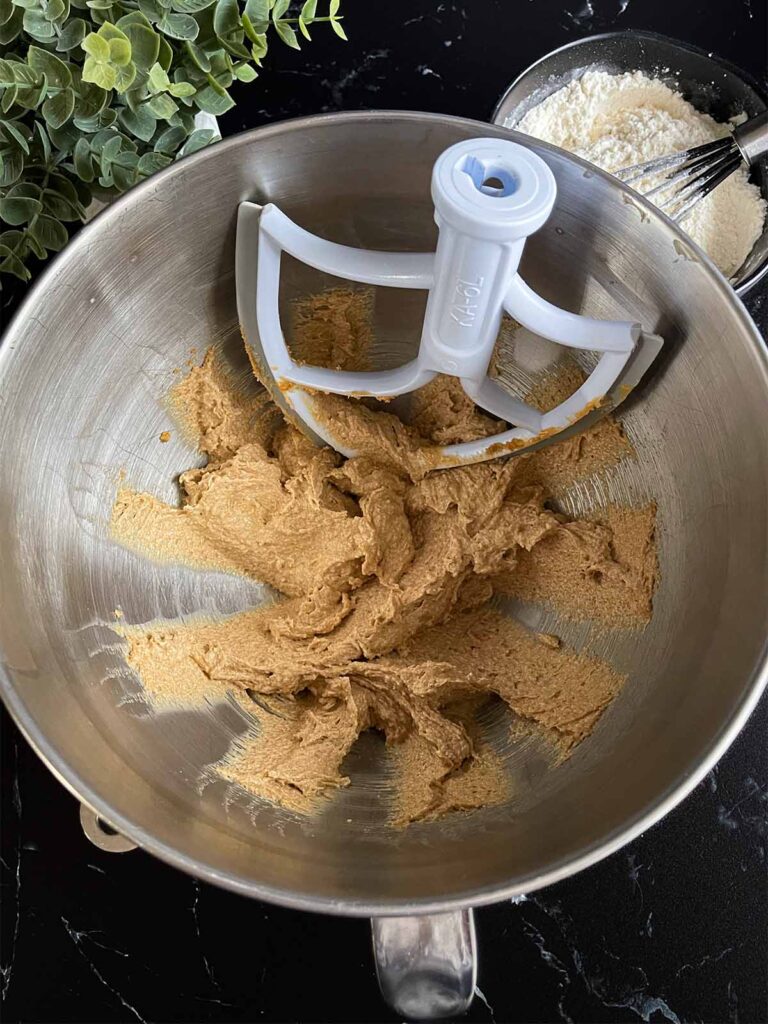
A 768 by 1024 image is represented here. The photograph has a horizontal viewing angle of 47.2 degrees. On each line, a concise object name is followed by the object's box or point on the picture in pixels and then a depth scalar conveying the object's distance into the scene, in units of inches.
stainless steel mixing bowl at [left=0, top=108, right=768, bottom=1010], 9.5
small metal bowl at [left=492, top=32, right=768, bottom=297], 14.2
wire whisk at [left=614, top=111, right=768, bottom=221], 13.5
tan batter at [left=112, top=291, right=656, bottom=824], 11.6
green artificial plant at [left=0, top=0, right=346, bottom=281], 10.2
